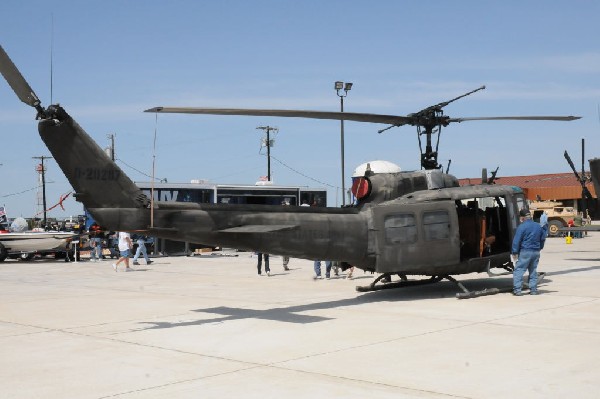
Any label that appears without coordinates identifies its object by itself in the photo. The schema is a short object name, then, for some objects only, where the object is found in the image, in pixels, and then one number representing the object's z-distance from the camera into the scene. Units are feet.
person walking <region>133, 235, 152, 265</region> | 86.89
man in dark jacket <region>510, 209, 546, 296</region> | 44.78
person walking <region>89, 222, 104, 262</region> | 99.96
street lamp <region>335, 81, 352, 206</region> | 115.03
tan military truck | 149.79
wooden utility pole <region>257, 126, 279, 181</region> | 245.86
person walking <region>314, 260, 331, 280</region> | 61.57
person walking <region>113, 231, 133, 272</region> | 79.41
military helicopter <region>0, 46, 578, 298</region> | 35.06
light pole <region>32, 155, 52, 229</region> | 291.38
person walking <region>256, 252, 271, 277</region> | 67.10
